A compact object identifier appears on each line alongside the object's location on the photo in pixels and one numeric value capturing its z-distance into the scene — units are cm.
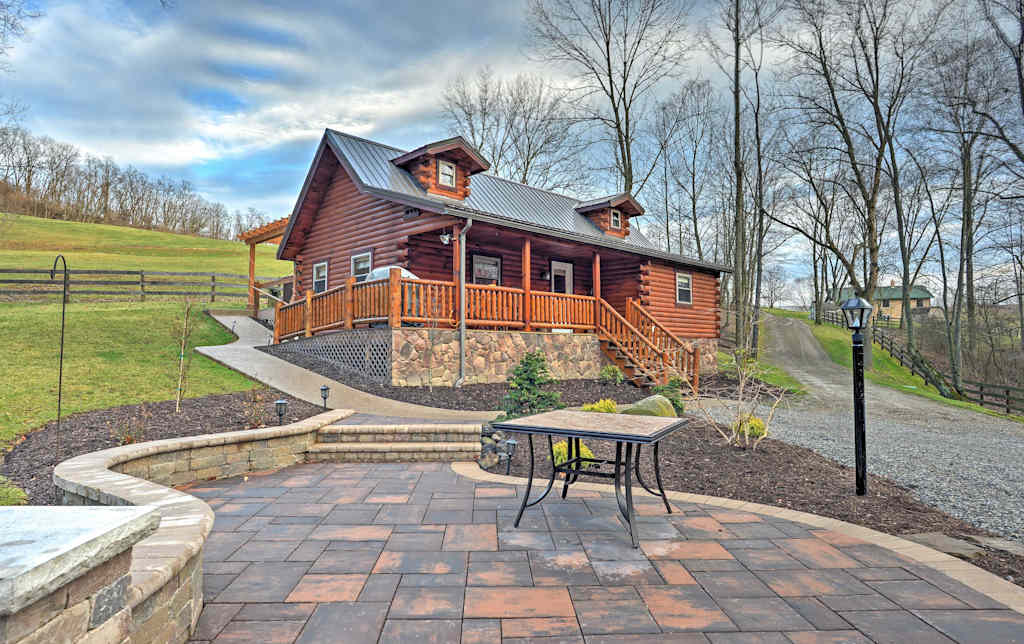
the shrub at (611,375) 1112
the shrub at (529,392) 674
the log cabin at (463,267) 986
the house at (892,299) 5456
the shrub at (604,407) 679
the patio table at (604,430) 325
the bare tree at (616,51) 1862
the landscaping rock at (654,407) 688
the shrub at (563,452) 512
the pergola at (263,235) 1458
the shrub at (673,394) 766
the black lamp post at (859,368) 445
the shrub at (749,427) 570
